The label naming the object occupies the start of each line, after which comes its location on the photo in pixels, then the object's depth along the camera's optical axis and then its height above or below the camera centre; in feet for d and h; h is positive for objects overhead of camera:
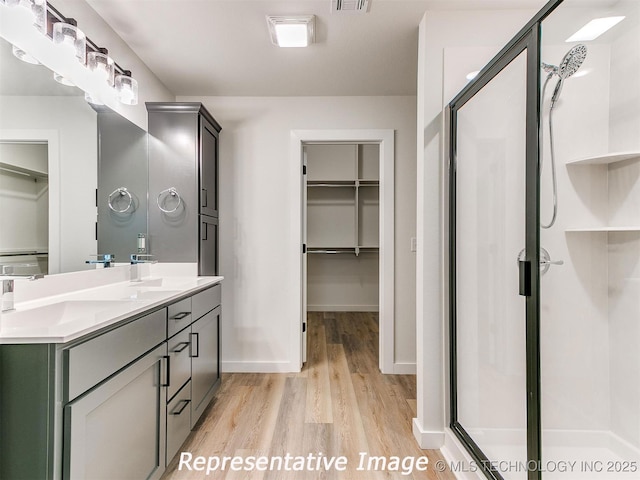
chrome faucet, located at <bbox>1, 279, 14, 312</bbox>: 4.22 -0.69
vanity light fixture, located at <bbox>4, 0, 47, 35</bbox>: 4.63 +3.23
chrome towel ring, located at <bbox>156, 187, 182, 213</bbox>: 8.15 +1.10
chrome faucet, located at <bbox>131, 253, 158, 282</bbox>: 7.41 -0.51
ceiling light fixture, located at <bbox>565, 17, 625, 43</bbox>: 4.48 +2.96
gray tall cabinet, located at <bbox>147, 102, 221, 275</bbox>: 8.16 +1.44
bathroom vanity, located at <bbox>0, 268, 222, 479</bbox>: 3.19 -1.64
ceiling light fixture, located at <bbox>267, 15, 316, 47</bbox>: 6.38 +4.18
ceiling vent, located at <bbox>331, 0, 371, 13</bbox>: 5.90 +4.19
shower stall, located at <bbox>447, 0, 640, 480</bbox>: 4.13 -0.16
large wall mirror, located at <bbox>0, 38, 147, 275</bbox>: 4.65 +1.07
